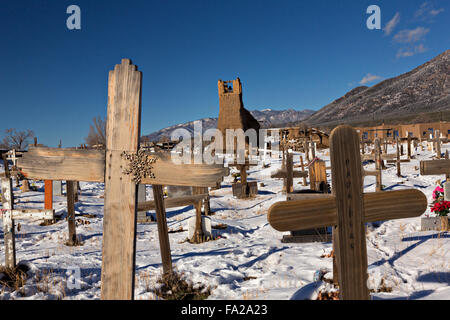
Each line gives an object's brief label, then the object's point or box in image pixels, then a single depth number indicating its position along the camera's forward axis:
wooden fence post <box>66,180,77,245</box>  7.48
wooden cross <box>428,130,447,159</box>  17.73
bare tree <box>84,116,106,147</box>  42.50
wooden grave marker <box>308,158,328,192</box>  9.14
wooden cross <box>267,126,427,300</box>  1.98
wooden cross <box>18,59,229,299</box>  2.24
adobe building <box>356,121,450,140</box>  46.25
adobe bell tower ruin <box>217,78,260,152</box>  38.00
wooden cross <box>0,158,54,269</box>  4.89
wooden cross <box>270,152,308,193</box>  10.20
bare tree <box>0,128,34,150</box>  36.87
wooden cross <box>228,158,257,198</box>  14.96
